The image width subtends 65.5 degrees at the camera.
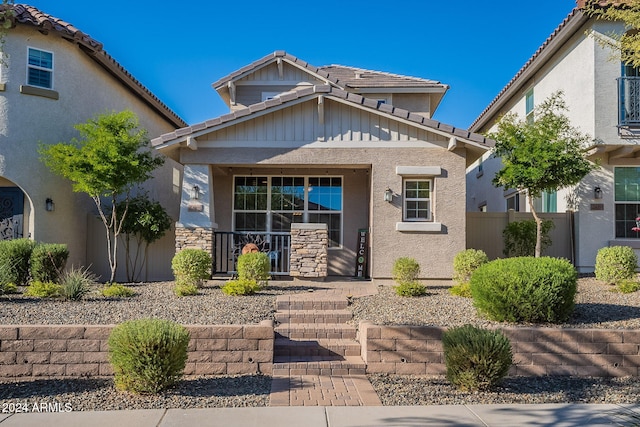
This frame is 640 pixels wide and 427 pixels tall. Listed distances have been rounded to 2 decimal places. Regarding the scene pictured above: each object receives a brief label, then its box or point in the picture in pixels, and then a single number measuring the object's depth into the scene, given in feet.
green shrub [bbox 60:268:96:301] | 31.58
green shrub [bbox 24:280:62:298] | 32.22
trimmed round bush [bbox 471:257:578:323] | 25.26
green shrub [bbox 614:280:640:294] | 34.47
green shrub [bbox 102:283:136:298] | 33.55
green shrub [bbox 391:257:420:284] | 35.73
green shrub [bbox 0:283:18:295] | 32.45
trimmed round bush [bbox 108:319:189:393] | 19.93
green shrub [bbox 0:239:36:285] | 36.76
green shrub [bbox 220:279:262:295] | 33.53
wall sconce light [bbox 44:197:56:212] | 43.52
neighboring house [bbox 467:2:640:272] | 42.75
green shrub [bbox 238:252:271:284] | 35.81
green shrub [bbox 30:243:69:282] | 36.42
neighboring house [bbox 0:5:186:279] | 42.55
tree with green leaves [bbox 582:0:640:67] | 24.83
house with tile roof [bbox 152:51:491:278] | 40.32
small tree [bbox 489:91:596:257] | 42.29
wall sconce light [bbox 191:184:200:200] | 41.37
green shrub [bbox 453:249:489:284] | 36.37
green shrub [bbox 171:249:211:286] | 35.09
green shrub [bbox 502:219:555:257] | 47.44
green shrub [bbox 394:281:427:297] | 34.09
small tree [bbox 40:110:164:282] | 41.45
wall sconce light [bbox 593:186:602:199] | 45.37
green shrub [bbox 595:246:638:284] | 37.17
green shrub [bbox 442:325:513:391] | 20.63
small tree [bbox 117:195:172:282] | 46.73
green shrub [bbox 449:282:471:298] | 33.96
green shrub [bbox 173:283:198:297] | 33.68
